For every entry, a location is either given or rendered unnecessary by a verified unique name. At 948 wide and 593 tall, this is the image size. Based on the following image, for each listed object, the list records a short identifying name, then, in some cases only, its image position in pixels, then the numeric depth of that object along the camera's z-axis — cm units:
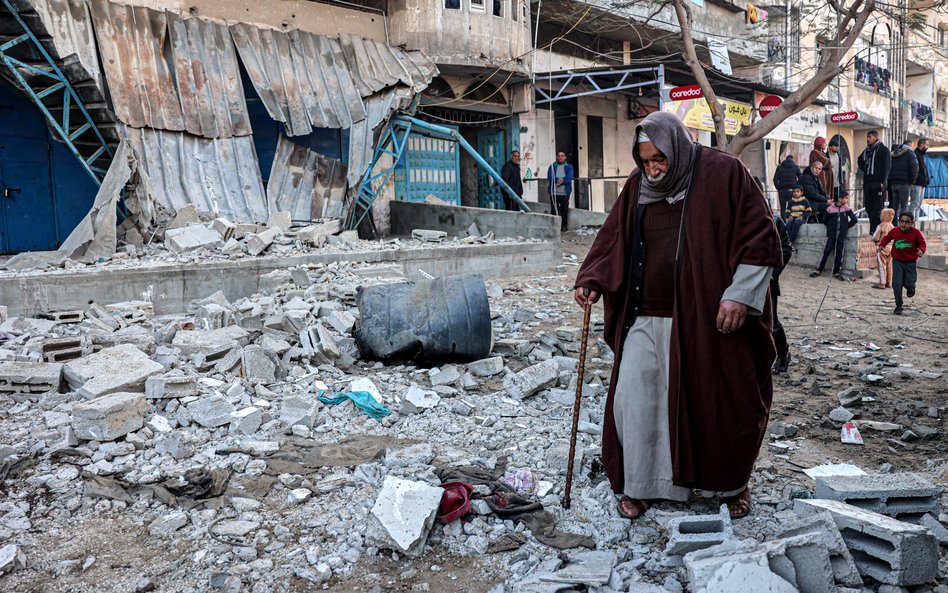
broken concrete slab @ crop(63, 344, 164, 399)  493
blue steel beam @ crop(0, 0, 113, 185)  927
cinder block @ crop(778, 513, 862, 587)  258
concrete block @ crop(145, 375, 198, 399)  488
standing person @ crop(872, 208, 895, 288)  1074
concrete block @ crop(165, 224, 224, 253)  931
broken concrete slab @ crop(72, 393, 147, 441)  430
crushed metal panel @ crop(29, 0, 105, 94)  970
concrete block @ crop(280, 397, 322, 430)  474
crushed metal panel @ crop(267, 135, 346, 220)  1216
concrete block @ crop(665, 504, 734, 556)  289
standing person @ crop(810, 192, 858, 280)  1212
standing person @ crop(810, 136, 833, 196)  1273
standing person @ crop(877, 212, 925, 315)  924
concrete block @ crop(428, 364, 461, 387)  562
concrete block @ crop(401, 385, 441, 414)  505
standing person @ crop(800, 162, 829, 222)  1251
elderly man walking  311
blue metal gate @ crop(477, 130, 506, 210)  1778
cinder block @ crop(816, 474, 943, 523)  304
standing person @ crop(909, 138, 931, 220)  1405
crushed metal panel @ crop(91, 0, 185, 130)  1037
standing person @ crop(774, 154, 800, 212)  1273
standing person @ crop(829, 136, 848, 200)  1433
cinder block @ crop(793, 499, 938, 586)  258
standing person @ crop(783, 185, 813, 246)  1275
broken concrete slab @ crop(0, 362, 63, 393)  515
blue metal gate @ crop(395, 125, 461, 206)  1577
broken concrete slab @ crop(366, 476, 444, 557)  307
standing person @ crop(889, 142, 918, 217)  1309
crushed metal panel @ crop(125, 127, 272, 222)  1039
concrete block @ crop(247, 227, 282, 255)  941
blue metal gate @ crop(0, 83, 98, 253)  1131
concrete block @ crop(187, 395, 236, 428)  466
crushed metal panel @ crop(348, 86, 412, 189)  1259
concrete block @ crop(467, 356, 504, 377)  592
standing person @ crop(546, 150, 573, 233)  1620
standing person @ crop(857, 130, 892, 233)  1262
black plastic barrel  593
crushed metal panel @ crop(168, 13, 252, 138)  1121
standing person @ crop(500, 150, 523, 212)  1567
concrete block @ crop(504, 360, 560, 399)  538
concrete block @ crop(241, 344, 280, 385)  554
